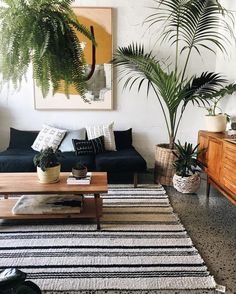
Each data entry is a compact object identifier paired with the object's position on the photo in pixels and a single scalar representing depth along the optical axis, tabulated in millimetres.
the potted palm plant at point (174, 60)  3102
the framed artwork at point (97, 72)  3639
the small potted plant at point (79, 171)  2473
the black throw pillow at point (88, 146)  3445
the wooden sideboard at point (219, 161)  2445
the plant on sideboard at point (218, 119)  3090
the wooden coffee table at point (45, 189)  2236
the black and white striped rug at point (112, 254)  1687
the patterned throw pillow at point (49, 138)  3574
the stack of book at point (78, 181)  2379
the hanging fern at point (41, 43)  1380
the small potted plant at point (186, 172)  3115
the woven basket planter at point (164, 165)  3316
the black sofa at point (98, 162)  3189
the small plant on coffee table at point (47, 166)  2348
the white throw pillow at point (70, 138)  3594
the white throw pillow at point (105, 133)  3668
